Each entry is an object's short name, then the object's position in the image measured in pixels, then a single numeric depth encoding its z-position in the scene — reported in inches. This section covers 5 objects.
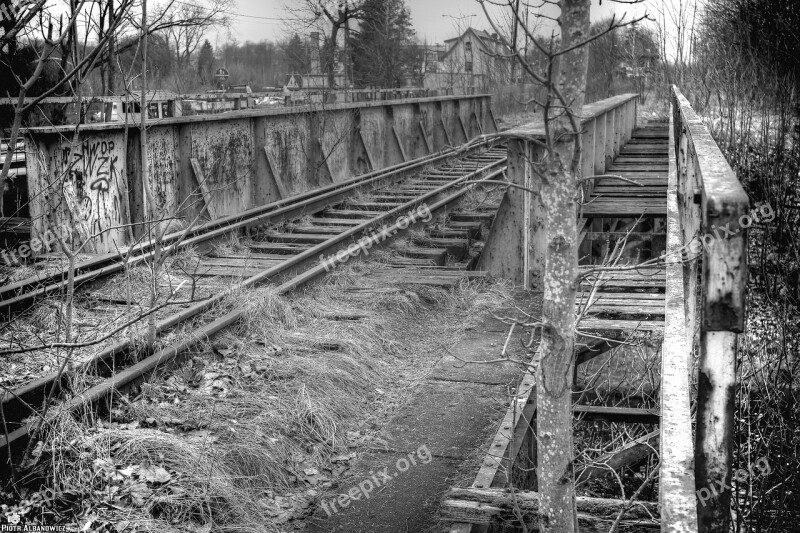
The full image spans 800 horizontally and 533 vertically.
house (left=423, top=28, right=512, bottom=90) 1477.6
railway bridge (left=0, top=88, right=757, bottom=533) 88.7
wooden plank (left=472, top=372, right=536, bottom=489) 173.0
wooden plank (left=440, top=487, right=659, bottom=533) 138.9
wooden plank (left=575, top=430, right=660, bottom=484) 215.9
